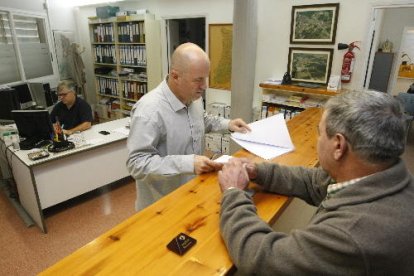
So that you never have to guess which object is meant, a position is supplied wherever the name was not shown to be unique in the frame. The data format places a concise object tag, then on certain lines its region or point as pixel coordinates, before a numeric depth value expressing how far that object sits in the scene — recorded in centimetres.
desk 257
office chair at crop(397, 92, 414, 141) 493
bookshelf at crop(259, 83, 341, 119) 342
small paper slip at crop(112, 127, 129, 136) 325
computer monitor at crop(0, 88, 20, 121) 318
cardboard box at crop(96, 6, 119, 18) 510
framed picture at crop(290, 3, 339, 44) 323
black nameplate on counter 75
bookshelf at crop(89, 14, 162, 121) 480
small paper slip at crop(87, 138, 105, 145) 292
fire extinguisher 318
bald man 125
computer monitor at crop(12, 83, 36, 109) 358
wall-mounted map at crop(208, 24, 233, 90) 410
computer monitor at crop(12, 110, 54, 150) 268
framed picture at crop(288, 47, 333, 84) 340
